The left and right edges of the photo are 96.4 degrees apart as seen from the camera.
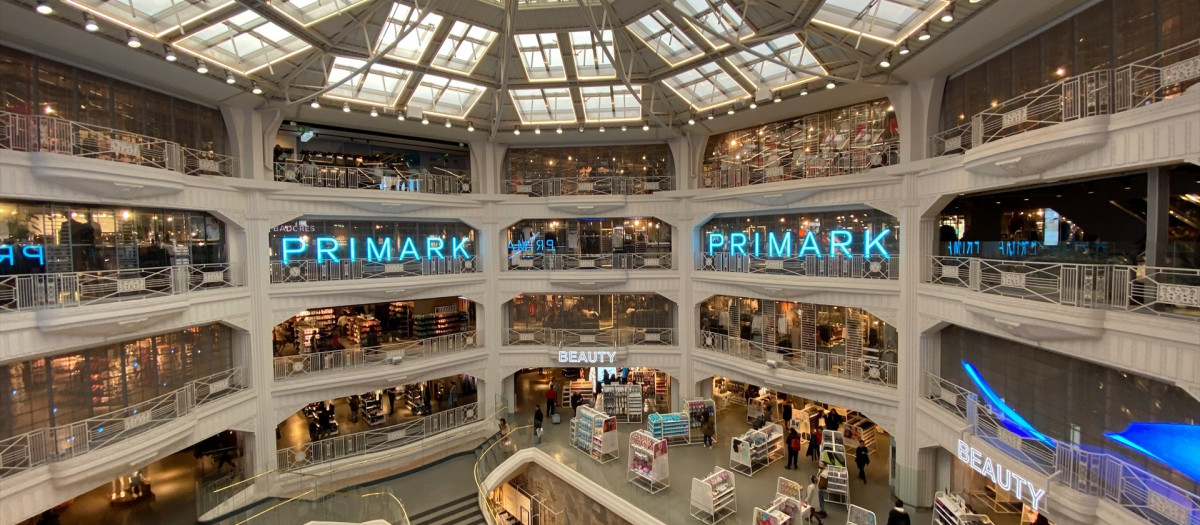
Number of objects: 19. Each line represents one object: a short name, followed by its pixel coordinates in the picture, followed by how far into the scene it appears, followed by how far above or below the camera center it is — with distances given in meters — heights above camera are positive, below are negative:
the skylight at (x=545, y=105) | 22.23 +6.29
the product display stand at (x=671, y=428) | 20.83 -6.92
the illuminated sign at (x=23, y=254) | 13.01 +0.18
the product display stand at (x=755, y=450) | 18.33 -6.99
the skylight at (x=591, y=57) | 18.55 +7.08
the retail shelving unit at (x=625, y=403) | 23.53 -6.67
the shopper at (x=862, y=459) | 18.02 -7.12
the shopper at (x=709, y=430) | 20.70 -7.06
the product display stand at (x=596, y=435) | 19.20 -6.70
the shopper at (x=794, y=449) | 18.48 -6.93
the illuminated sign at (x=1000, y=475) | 11.34 -5.31
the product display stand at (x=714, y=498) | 15.29 -7.16
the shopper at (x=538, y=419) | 22.42 -7.00
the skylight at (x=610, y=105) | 22.14 +6.27
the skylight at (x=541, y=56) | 18.67 +7.13
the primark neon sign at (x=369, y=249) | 21.62 +0.27
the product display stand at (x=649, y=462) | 16.97 -6.77
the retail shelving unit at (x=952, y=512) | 12.70 -6.48
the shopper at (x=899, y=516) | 14.02 -7.09
